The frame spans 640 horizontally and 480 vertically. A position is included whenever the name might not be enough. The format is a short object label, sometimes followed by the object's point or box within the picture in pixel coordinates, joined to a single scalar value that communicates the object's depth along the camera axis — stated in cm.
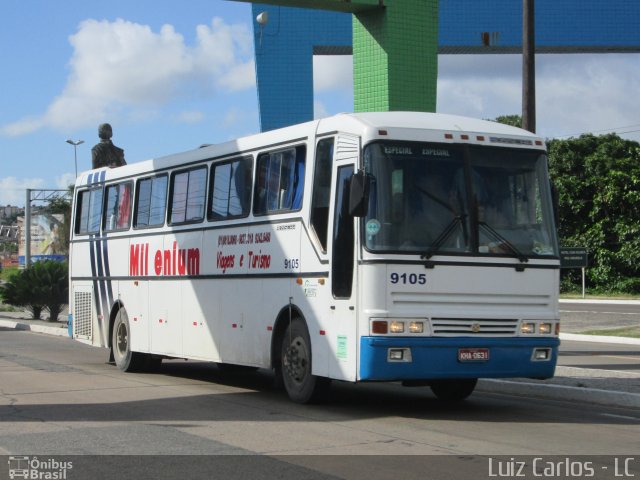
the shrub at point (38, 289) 3709
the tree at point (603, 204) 4534
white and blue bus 1140
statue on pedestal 2159
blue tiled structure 2733
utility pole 1942
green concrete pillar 2098
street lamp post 7476
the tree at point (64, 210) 8360
